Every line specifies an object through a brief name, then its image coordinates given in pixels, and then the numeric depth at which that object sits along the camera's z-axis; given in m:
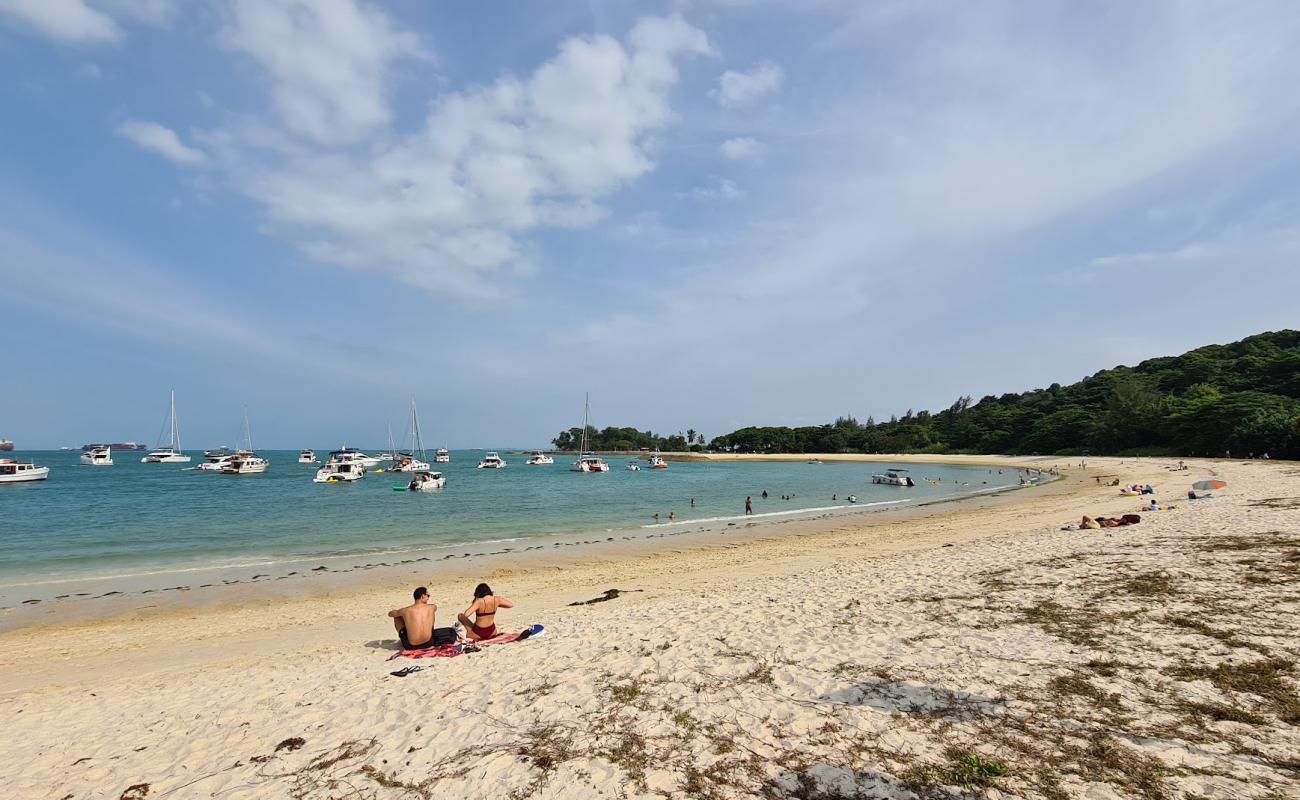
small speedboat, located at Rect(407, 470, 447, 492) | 52.50
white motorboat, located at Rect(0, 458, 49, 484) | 57.69
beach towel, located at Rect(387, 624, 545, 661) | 8.98
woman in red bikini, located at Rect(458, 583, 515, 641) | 9.65
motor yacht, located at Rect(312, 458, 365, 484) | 62.44
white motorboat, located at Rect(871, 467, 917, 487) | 51.83
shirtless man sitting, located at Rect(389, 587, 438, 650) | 9.38
